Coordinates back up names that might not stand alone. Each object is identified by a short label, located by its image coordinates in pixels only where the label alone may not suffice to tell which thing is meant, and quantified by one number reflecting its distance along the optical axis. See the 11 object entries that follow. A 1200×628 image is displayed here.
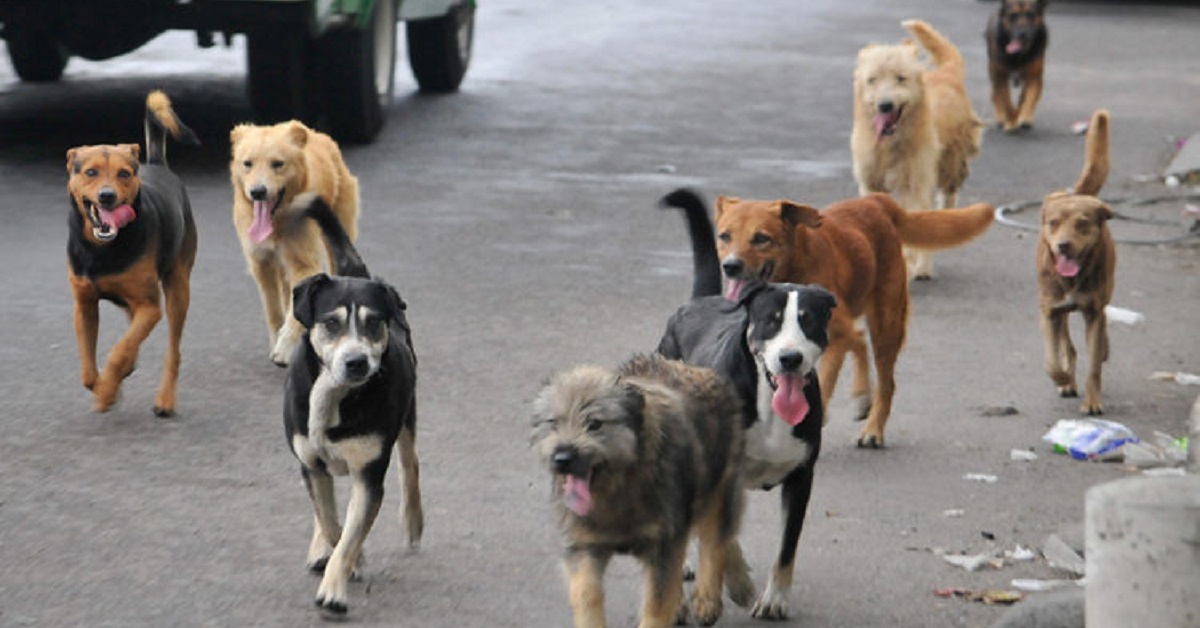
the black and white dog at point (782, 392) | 12.52
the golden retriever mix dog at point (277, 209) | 18.91
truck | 28.44
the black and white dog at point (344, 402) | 12.39
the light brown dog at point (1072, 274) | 18.25
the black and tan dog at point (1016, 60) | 35.59
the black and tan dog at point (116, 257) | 16.77
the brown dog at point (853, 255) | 16.12
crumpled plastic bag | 16.48
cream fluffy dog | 23.30
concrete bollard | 9.82
